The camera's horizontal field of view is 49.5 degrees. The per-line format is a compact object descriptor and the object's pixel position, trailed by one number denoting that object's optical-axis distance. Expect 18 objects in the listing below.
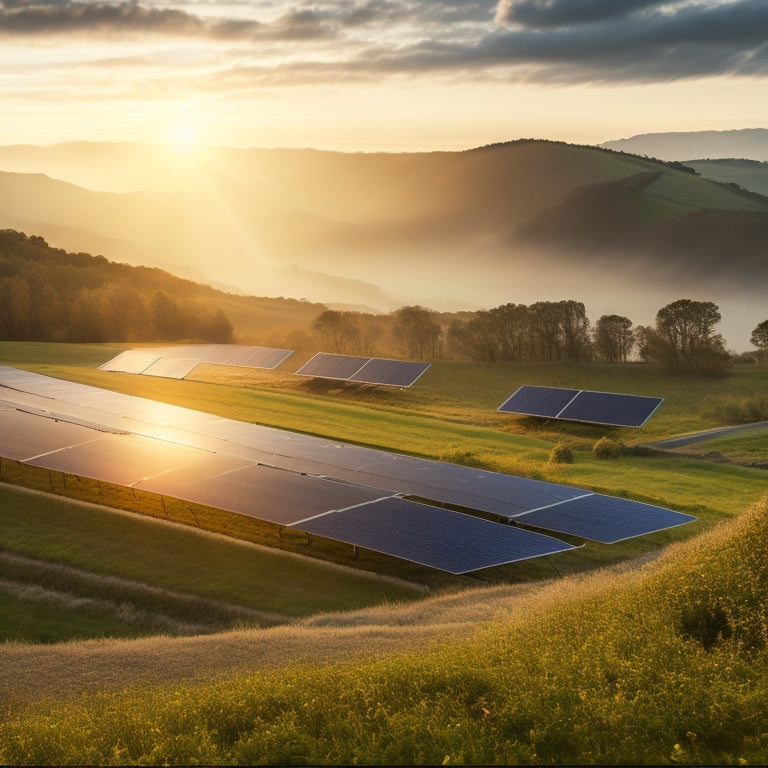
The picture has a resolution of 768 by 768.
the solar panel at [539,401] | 49.56
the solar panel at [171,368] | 63.19
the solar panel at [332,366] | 61.94
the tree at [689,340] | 61.81
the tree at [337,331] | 84.00
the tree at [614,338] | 68.50
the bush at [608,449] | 40.75
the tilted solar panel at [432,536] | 20.83
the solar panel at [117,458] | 27.64
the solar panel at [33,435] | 30.47
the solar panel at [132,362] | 65.89
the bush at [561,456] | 39.66
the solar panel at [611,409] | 45.78
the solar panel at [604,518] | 23.78
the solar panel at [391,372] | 58.62
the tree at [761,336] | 62.12
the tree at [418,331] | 80.06
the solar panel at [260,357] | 68.12
